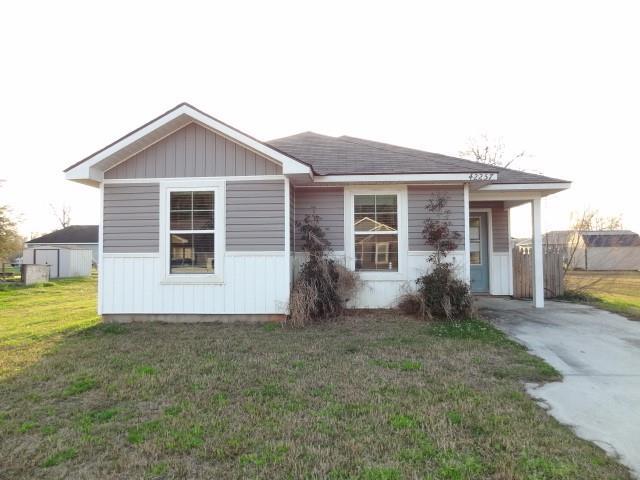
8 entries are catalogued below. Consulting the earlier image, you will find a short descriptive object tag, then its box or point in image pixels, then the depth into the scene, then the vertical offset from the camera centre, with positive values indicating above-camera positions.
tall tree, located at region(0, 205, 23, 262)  18.52 +0.98
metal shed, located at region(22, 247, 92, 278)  22.77 -0.37
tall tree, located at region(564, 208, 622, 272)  18.75 +2.19
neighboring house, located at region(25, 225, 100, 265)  39.40 +1.48
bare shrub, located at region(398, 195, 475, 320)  7.31 -0.62
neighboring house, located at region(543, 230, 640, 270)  30.59 -0.25
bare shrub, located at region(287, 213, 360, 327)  7.09 -0.61
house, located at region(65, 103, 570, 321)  7.32 +0.77
